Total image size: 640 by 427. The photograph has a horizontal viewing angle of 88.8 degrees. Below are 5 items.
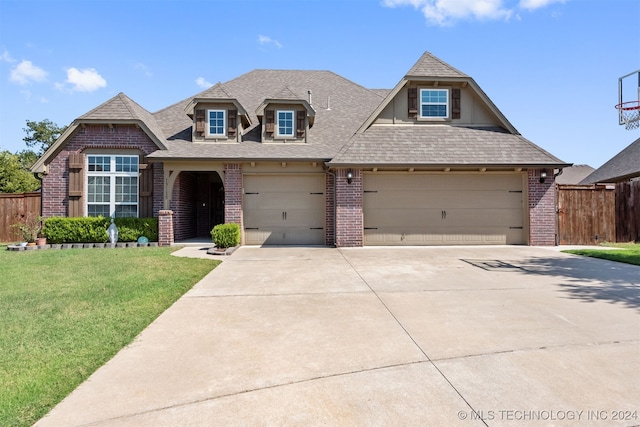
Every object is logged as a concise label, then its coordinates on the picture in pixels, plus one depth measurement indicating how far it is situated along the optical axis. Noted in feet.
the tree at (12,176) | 68.39
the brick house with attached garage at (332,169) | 38.22
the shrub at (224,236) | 33.30
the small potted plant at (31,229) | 37.14
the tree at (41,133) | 146.51
